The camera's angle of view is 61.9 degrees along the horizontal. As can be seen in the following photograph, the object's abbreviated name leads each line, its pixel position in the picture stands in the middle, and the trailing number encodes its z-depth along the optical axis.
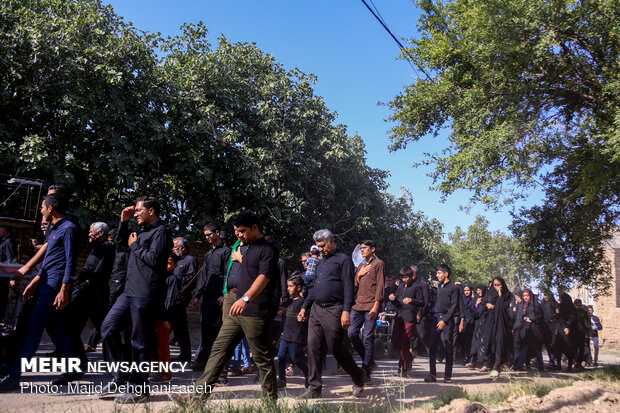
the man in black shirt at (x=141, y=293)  5.14
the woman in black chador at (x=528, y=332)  12.60
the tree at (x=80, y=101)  12.65
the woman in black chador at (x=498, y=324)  10.87
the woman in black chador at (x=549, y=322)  13.40
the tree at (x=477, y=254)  53.59
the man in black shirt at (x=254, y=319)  4.87
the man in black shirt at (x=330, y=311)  6.16
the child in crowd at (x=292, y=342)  7.10
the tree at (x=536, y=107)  9.92
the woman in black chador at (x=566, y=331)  13.38
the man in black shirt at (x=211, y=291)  7.77
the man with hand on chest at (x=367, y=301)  7.62
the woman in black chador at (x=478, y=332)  11.54
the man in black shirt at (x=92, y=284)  6.38
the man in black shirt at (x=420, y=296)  9.33
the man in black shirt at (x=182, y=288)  7.64
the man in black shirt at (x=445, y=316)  8.67
